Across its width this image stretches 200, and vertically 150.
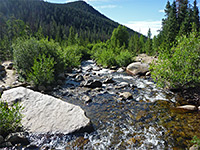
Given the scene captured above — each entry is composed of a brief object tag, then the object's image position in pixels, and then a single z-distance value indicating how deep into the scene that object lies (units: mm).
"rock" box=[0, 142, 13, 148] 5113
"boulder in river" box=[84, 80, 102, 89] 13288
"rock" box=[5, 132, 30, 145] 5319
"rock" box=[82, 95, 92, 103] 10024
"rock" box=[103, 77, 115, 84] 14806
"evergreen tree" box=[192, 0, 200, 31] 41112
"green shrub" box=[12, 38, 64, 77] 13609
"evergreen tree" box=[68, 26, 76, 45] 51956
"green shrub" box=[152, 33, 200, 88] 8836
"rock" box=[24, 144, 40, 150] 5286
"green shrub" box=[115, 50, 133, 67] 25023
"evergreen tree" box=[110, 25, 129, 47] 53031
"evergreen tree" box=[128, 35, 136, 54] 53278
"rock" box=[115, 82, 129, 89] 13183
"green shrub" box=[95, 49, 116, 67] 26253
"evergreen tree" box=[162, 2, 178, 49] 35394
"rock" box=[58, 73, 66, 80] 15600
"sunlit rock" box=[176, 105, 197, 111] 8180
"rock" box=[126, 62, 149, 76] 18891
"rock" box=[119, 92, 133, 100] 10552
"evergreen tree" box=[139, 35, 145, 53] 59531
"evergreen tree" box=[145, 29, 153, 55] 47250
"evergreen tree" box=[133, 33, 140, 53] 55481
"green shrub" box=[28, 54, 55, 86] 11668
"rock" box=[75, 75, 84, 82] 15815
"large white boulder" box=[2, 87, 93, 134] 6129
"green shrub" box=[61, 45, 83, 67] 19931
